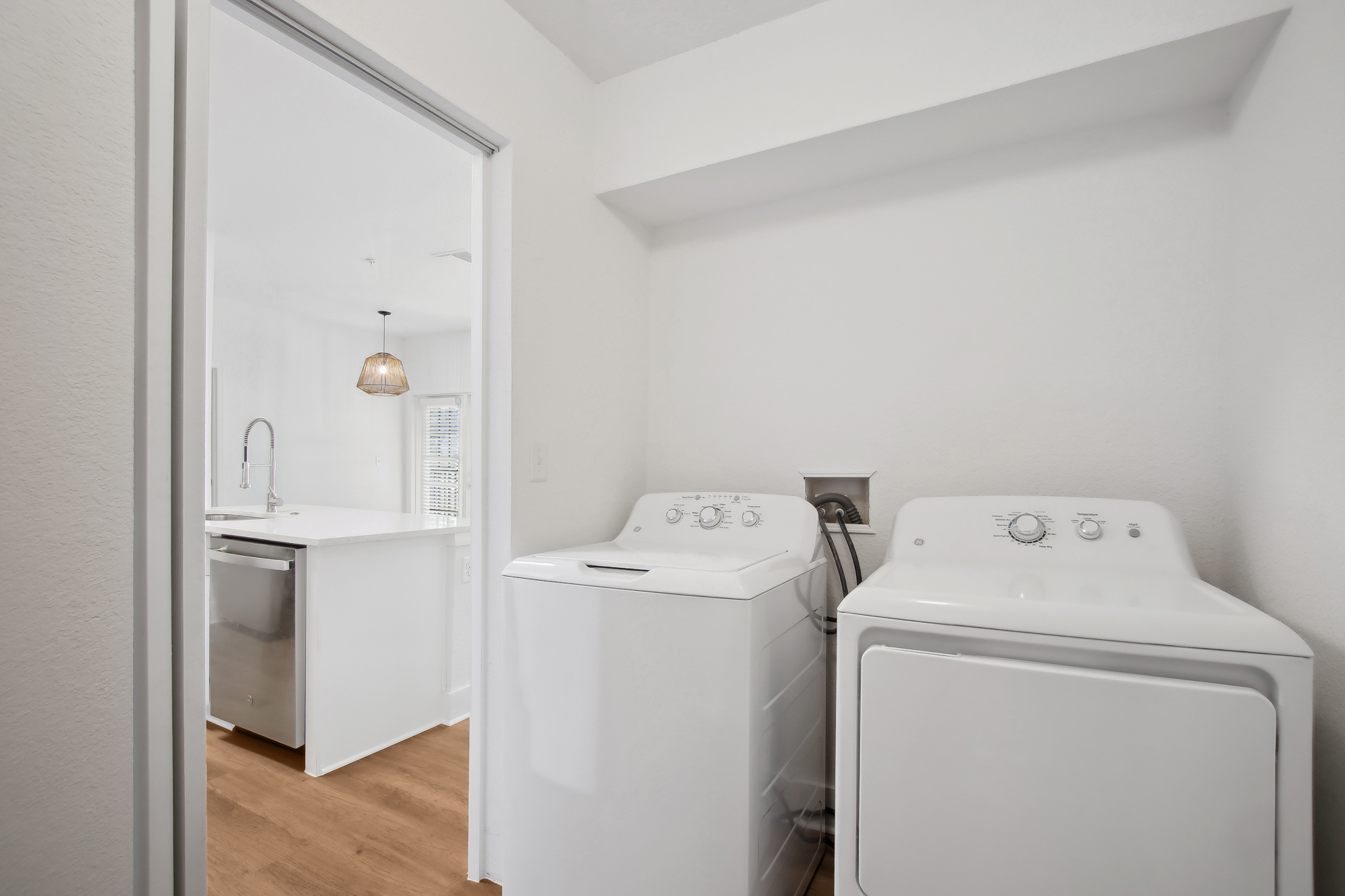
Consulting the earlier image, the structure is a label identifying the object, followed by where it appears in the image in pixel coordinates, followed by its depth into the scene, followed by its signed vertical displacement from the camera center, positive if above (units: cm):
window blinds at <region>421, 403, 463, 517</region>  620 -10
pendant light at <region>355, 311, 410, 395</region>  445 +53
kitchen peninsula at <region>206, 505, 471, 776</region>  222 -69
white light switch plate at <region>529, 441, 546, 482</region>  169 -4
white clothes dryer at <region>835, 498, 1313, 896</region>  84 -43
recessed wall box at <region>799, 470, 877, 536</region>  188 -11
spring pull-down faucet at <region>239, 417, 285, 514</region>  335 -28
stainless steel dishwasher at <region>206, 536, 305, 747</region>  223 -71
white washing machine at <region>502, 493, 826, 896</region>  120 -57
